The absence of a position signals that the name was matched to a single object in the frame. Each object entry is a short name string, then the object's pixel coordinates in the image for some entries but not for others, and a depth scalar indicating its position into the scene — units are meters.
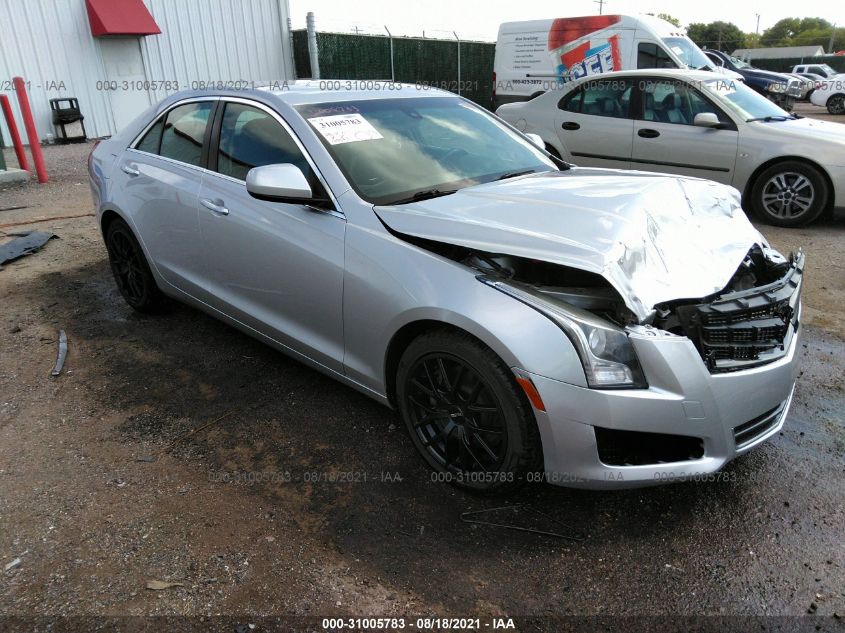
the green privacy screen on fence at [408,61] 18.78
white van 12.52
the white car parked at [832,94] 22.39
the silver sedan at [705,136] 6.51
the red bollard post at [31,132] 9.64
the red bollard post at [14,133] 9.45
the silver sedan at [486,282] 2.22
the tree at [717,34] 87.69
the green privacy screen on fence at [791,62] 45.36
